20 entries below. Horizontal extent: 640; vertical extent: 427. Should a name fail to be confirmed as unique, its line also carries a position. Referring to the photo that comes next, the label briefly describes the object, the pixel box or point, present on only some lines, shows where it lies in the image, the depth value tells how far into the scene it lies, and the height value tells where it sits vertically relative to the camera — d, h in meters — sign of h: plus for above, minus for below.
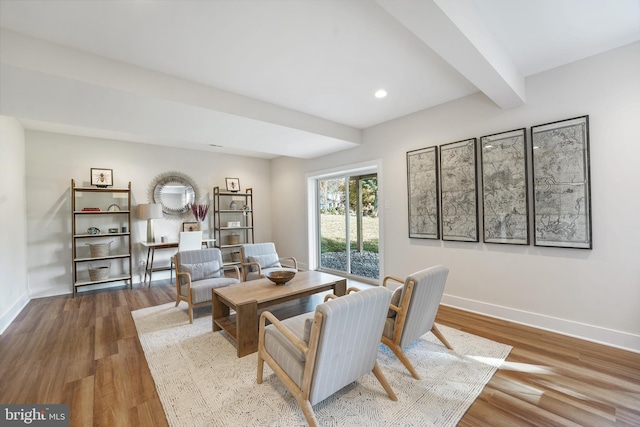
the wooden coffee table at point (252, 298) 2.45 -0.85
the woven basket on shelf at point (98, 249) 4.39 -0.52
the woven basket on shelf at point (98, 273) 4.38 -0.91
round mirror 5.34 +0.48
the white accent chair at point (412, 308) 2.01 -0.76
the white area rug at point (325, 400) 1.67 -1.28
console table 4.79 -0.60
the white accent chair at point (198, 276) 3.18 -0.79
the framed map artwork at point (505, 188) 2.88 +0.25
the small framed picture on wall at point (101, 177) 4.62 +0.72
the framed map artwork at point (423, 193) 3.61 +0.26
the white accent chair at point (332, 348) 1.46 -0.82
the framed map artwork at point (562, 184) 2.54 +0.25
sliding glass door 4.82 -0.23
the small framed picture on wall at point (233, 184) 6.12 +0.73
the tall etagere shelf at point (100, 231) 4.38 -0.23
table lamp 4.83 +0.11
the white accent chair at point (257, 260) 4.00 -0.71
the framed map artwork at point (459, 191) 3.26 +0.26
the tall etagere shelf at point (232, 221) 5.93 -0.12
